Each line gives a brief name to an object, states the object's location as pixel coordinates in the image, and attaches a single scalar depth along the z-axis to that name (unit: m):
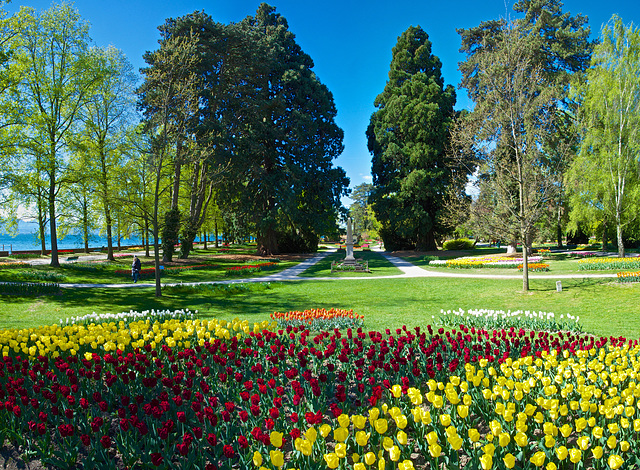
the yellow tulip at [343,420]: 2.51
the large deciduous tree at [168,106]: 12.55
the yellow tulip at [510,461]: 2.13
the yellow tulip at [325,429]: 2.43
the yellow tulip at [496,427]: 2.50
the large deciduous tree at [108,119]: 24.42
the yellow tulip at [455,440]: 2.27
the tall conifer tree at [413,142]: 30.94
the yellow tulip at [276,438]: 2.32
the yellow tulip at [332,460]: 2.08
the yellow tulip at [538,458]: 2.17
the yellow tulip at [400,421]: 2.57
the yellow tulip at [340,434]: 2.31
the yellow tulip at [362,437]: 2.36
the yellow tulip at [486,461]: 2.10
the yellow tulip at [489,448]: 2.25
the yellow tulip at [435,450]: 2.24
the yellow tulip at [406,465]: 2.26
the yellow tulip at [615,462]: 2.21
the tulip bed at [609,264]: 16.94
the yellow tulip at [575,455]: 2.25
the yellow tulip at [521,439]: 2.38
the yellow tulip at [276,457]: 2.16
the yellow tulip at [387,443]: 2.32
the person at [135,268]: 17.45
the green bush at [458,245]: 41.50
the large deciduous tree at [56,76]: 20.11
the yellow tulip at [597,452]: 2.30
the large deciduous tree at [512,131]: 12.05
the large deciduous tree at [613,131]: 21.05
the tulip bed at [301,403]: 2.67
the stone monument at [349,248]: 22.48
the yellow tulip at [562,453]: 2.28
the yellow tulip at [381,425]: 2.49
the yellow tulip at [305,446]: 2.31
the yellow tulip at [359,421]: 2.46
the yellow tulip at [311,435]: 2.34
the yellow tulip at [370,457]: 2.24
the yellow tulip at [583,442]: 2.32
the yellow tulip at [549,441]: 2.39
